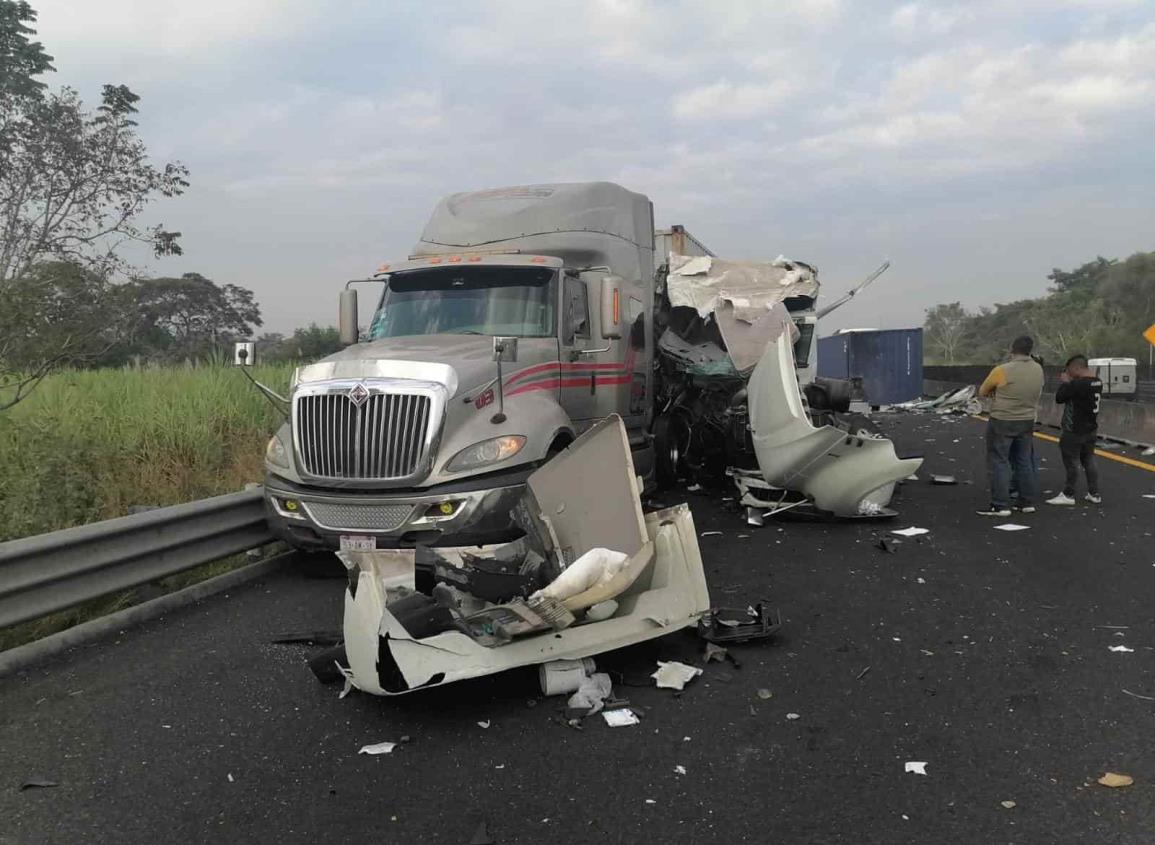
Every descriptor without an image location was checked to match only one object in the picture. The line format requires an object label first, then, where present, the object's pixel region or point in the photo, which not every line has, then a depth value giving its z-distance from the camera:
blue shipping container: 26.62
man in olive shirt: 8.43
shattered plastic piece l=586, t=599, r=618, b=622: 4.36
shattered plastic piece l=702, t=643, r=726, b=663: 4.53
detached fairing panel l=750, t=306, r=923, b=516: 7.83
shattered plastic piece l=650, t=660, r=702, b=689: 4.20
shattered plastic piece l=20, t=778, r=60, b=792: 3.32
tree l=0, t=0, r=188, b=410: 16.11
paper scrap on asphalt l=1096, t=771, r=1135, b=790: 3.15
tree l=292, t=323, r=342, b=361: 23.20
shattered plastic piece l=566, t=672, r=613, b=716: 3.97
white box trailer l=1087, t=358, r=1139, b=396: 23.98
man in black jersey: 8.76
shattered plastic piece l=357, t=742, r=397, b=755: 3.59
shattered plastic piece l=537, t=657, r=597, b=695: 4.11
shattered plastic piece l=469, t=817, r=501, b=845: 2.90
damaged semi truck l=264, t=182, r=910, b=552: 5.74
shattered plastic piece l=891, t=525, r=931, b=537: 7.55
